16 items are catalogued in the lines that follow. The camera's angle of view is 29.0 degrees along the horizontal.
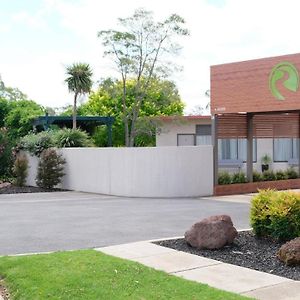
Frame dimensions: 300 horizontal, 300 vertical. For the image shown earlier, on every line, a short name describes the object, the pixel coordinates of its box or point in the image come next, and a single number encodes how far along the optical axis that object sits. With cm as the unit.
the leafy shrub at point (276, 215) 965
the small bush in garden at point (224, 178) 2148
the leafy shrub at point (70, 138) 2459
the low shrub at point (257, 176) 2299
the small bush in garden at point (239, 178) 2203
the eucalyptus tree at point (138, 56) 3275
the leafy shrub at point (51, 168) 2341
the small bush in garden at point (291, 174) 2414
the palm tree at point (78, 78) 3116
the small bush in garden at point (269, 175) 2328
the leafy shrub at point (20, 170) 2514
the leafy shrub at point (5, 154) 2628
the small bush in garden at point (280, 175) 2371
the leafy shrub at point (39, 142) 2477
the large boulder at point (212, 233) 937
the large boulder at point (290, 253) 805
